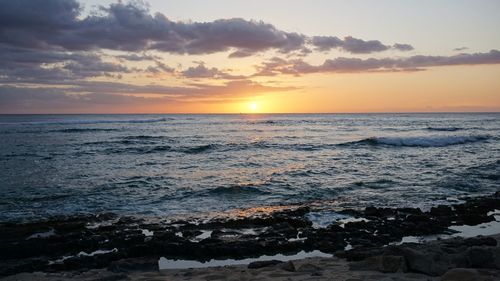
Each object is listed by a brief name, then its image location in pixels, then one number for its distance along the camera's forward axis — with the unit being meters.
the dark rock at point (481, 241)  8.48
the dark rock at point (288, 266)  7.47
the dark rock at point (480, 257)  6.77
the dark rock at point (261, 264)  7.82
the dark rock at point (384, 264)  7.01
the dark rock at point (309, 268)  7.33
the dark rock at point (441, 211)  12.30
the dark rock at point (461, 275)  5.83
